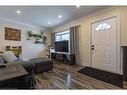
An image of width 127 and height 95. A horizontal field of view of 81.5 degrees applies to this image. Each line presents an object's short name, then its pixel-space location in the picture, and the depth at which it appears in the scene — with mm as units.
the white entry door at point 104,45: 2624
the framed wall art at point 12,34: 3798
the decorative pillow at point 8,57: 2479
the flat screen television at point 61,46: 4127
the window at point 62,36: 4390
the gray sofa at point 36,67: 1491
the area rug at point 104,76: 1884
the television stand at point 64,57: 3689
